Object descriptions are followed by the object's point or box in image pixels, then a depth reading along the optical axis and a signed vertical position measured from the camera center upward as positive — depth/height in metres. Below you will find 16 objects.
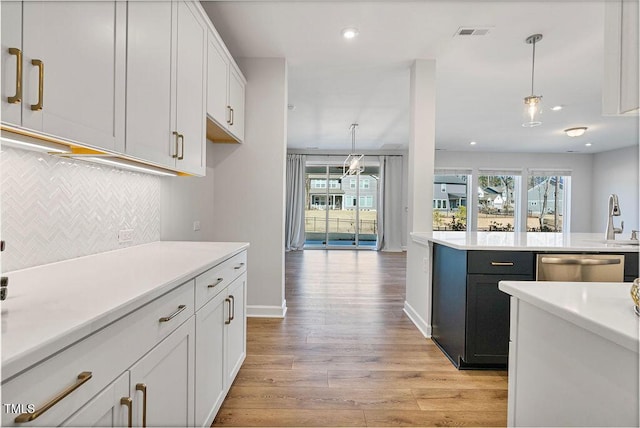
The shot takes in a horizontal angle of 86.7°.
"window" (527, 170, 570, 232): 9.38 +0.42
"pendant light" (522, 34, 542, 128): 3.38 +1.06
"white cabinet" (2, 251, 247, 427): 0.67 -0.44
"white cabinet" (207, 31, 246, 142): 2.46 +0.94
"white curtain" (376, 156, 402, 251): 8.82 +0.26
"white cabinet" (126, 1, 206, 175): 1.47 +0.64
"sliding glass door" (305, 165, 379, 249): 9.18 +0.26
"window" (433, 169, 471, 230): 9.45 +0.37
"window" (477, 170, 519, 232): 9.32 +0.38
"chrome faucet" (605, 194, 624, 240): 2.80 +0.03
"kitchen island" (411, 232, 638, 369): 2.37 -0.48
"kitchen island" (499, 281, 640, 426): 0.75 -0.37
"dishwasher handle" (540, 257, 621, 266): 2.37 -0.31
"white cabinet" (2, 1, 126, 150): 0.92 +0.44
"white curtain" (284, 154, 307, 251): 8.81 +0.25
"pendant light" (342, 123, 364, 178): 6.50 +1.00
